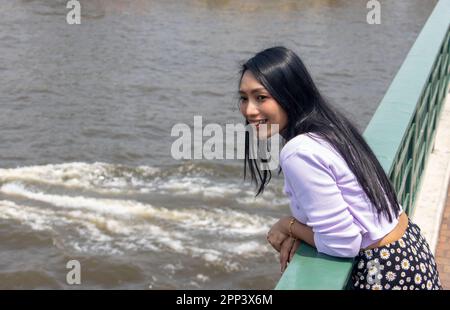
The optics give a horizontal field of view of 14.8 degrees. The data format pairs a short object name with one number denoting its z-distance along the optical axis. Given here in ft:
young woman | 13.57
